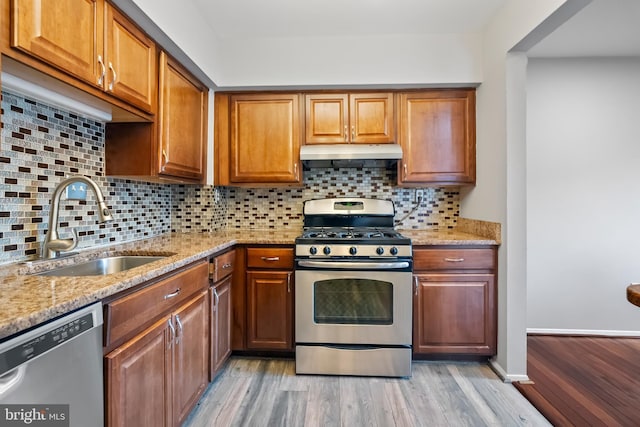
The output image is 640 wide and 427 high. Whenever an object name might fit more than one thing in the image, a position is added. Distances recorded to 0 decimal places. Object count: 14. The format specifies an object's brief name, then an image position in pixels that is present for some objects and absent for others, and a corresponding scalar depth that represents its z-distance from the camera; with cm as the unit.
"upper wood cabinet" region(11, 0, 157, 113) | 101
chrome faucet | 132
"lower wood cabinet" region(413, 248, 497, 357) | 212
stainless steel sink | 138
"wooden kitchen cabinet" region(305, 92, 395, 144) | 246
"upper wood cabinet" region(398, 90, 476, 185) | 244
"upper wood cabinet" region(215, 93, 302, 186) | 249
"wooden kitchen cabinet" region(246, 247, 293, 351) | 217
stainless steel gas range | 201
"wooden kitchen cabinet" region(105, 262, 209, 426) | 100
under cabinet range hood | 231
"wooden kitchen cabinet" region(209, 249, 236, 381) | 183
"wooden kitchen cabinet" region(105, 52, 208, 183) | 176
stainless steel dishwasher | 67
